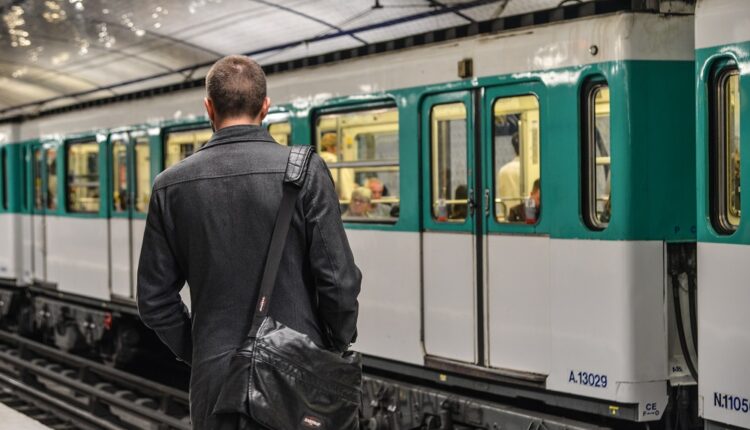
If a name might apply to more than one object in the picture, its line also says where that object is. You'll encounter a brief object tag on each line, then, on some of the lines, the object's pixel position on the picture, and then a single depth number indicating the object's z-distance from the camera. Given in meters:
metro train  5.46
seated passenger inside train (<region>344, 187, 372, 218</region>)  8.26
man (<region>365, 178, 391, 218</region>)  8.04
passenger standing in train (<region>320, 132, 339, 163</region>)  8.48
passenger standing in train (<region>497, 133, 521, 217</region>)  6.88
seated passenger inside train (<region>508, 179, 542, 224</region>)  6.71
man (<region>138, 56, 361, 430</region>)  3.35
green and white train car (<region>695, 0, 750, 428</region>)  5.23
